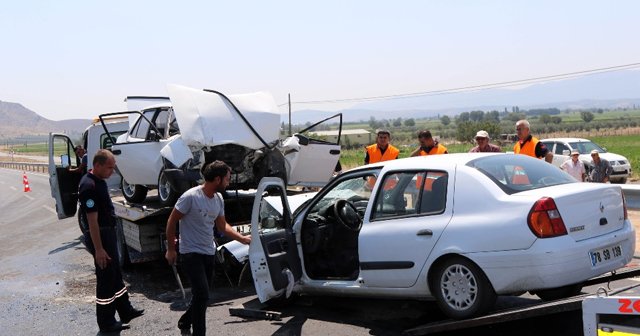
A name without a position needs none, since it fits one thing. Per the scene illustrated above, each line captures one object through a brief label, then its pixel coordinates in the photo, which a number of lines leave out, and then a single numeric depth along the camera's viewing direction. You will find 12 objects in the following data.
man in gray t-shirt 5.68
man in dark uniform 6.36
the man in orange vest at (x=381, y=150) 10.02
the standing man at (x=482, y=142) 8.80
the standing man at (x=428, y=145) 9.49
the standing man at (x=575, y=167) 13.84
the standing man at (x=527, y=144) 8.94
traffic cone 30.06
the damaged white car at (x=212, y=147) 8.92
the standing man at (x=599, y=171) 15.36
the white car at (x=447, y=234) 4.98
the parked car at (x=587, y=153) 22.14
